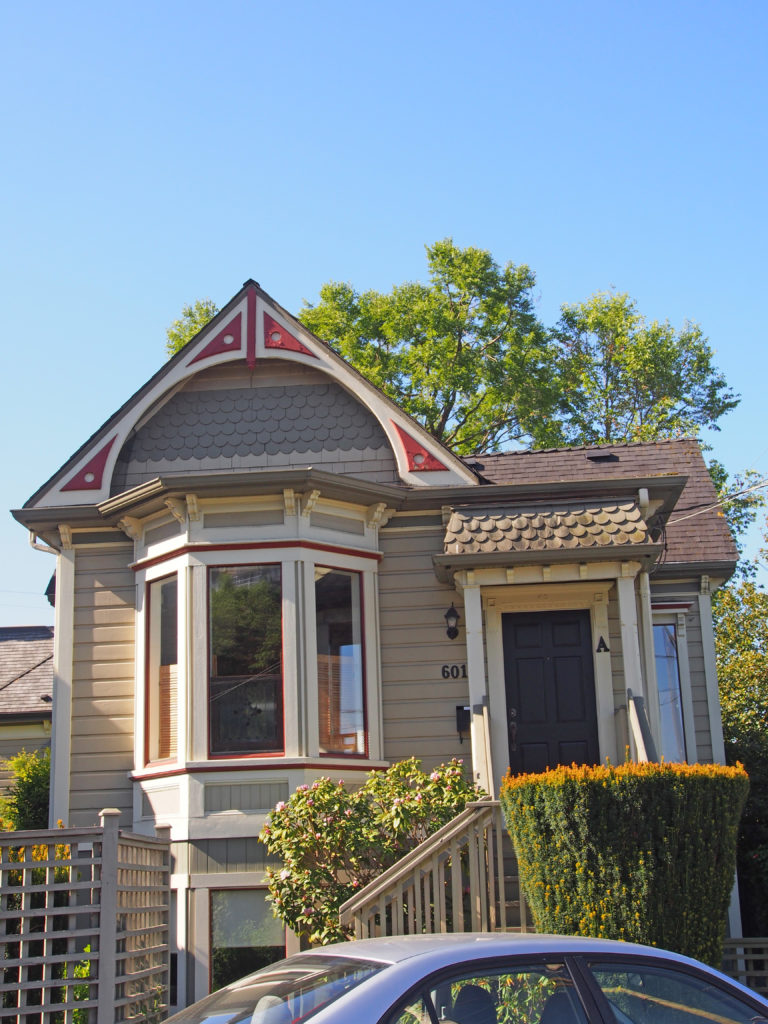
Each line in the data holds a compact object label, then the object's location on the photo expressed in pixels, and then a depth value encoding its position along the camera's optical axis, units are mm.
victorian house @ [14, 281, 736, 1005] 10047
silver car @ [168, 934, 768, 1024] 3662
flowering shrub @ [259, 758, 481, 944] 8688
